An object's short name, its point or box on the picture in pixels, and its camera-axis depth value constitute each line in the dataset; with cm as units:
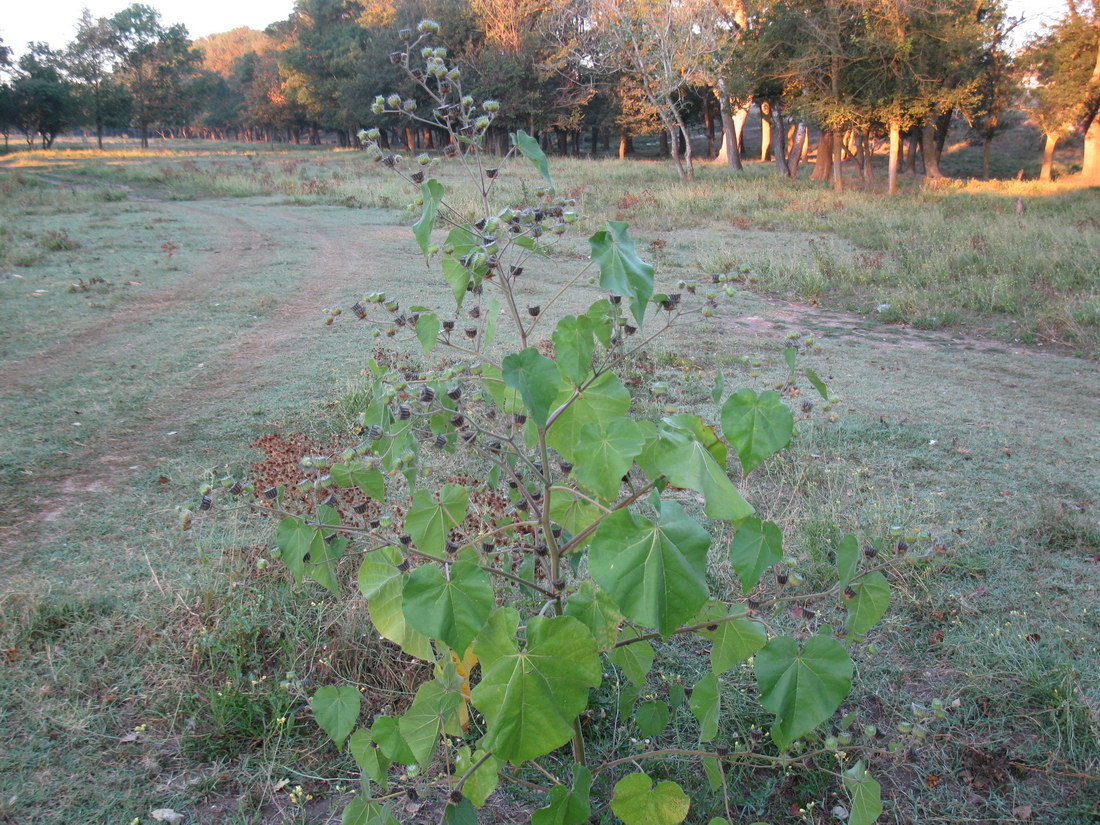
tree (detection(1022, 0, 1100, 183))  1977
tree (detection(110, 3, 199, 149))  4509
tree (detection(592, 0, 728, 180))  2211
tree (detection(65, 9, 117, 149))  4288
